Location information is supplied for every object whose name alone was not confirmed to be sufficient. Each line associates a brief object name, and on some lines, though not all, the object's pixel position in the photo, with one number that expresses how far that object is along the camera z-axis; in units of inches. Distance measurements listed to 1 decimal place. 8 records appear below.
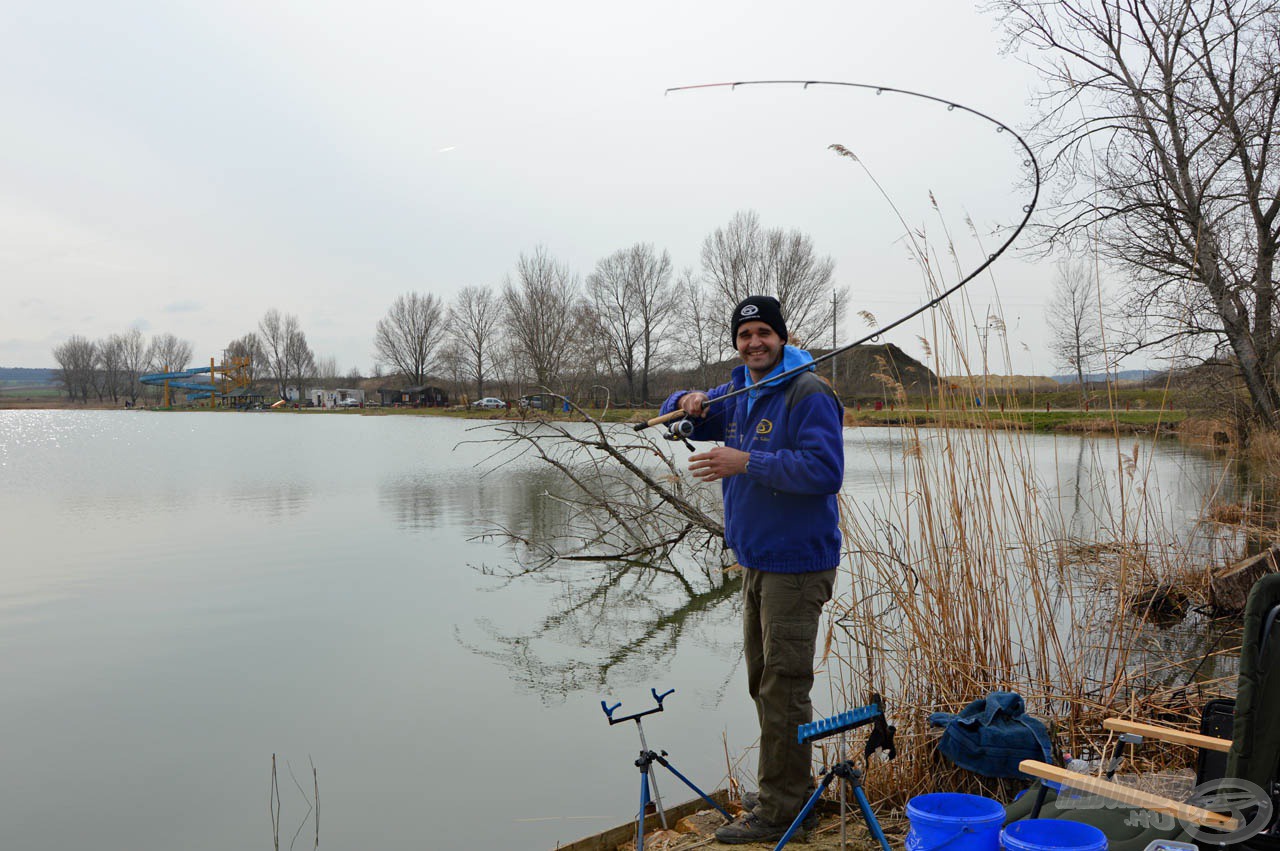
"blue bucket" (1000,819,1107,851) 71.3
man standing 93.7
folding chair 67.1
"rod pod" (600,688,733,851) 100.8
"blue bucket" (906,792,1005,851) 77.7
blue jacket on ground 97.7
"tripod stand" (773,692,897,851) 79.9
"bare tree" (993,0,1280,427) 395.2
